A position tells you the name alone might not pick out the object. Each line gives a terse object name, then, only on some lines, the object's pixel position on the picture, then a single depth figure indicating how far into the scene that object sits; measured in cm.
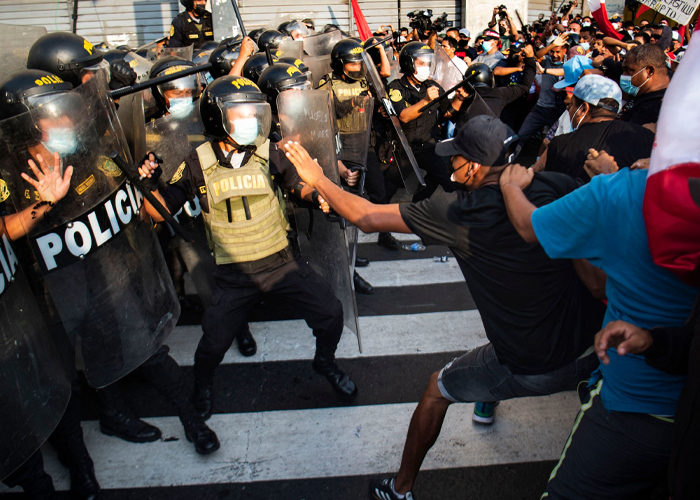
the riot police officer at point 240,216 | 286
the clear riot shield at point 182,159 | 355
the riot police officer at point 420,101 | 544
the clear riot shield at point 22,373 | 194
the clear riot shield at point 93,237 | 206
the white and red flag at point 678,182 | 130
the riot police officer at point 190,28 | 909
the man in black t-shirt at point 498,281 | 204
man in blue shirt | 153
